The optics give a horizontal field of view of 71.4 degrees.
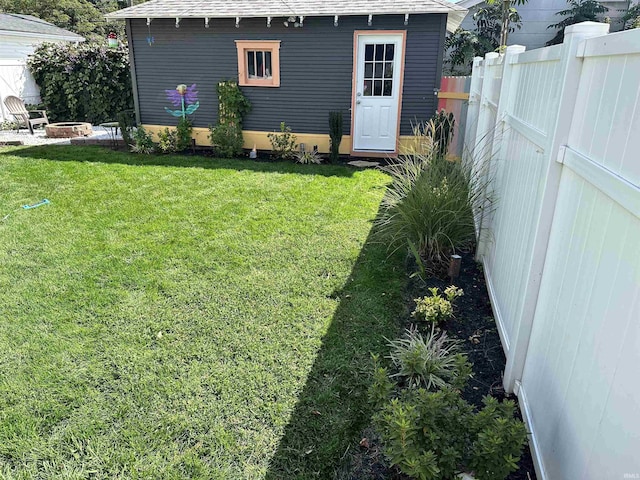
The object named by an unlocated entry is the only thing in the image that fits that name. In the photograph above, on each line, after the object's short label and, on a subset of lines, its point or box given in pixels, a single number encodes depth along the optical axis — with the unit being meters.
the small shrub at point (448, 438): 1.57
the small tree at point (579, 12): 10.57
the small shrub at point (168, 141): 8.96
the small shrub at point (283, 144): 8.55
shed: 7.89
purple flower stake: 9.21
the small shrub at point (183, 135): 9.12
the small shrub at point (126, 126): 8.83
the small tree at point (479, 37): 10.77
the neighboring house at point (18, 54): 12.23
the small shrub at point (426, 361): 2.38
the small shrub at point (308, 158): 8.24
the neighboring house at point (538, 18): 11.19
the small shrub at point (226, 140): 8.68
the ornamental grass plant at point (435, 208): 3.56
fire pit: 10.48
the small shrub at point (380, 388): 1.87
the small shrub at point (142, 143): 8.84
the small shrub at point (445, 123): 5.95
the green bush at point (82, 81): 12.41
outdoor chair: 11.41
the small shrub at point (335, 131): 7.95
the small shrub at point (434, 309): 2.95
